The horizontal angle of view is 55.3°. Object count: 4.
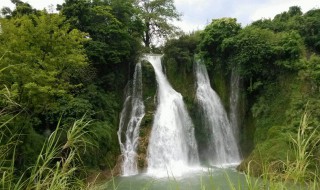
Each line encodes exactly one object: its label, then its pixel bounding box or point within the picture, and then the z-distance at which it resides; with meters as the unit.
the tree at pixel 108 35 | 15.17
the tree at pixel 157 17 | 22.88
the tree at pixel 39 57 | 8.66
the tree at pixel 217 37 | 17.09
